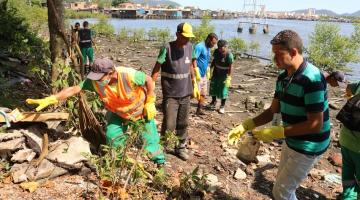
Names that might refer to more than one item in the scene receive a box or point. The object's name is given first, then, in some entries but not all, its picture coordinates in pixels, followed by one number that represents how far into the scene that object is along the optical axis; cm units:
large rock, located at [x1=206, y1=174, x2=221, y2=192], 441
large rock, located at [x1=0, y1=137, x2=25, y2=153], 388
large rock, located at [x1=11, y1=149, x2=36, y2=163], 387
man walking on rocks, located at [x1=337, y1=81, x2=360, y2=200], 372
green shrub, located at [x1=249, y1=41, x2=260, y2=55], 2241
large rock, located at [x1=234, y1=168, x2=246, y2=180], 491
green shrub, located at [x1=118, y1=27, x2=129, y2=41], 2864
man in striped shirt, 268
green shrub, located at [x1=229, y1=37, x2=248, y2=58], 2150
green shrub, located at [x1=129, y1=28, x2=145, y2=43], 2802
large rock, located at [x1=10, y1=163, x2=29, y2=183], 366
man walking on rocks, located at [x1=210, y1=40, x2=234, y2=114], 809
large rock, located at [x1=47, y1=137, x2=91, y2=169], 389
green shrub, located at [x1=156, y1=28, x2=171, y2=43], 2821
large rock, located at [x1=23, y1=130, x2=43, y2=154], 403
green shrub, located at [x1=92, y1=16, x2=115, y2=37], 3106
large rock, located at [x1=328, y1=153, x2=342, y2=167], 582
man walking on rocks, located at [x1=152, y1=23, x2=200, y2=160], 499
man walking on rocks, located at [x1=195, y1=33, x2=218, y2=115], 747
